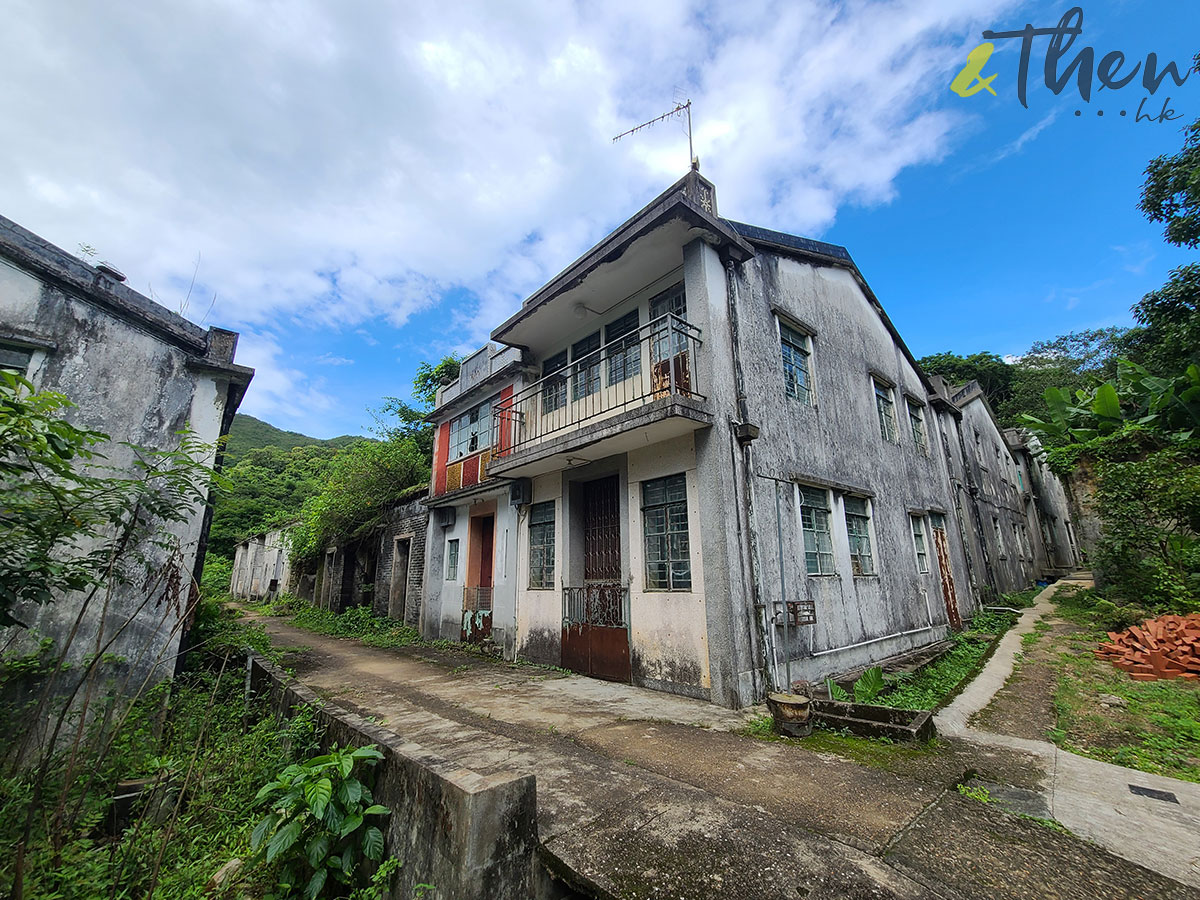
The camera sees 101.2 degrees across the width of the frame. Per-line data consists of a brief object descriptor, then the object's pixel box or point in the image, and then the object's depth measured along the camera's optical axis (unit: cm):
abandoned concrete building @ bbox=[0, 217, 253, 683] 511
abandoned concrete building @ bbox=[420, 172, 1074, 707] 635
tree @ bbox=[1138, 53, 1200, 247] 1053
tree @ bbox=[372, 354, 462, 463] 2042
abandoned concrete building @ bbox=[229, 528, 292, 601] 2181
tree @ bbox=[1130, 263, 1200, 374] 1071
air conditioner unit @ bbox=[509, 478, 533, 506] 944
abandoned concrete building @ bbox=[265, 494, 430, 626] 1291
